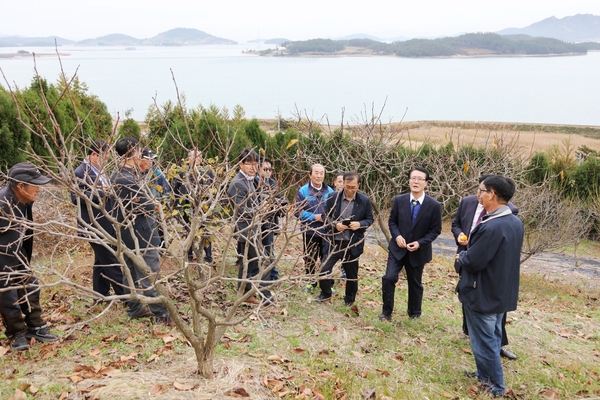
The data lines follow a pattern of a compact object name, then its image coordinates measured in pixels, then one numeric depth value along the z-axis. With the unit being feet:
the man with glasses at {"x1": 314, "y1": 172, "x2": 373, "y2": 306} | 19.65
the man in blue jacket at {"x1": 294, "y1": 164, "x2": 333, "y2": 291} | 21.25
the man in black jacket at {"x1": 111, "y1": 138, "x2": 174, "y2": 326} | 16.66
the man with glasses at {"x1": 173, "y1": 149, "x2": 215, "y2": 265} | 10.30
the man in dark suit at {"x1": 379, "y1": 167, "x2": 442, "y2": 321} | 18.67
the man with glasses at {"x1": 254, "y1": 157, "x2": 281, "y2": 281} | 16.99
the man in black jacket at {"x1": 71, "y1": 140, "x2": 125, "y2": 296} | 17.24
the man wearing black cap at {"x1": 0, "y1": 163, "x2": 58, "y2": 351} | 13.62
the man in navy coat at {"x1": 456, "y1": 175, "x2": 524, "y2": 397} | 13.84
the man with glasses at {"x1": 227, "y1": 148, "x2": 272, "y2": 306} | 18.85
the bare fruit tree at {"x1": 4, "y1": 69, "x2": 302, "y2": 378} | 10.14
